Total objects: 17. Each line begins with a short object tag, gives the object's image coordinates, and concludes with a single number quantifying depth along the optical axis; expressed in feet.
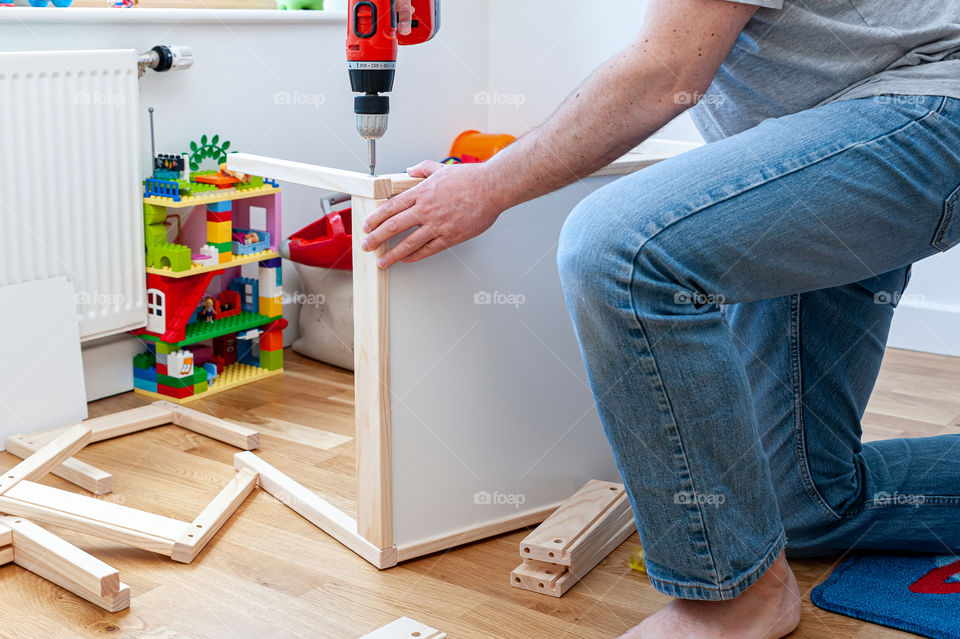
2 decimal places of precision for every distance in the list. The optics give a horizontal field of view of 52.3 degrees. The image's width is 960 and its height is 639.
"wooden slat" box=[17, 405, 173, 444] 5.40
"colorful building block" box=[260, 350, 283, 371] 6.79
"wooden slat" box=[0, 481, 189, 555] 4.04
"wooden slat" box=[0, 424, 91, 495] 4.49
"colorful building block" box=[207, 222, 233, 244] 6.31
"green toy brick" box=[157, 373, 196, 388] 6.19
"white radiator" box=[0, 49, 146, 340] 5.37
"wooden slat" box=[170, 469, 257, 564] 4.01
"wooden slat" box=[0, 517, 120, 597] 3.59
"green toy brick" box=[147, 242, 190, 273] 6.04
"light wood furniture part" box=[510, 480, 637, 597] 3.84
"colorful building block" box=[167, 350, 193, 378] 6.14
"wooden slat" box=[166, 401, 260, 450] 5.36
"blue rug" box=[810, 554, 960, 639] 3.58
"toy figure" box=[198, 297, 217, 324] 6.51
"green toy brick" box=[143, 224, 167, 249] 6.15
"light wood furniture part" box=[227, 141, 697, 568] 3.90
